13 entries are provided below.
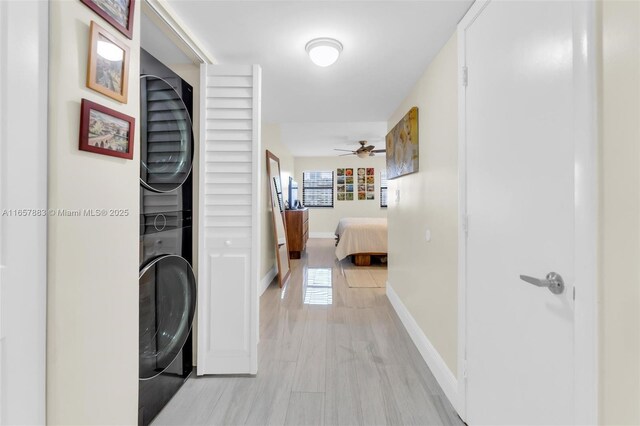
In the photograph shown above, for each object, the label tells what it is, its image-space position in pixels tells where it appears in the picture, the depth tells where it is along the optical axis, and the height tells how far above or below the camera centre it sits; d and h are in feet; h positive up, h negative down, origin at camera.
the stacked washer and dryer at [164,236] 4.41 -0.38
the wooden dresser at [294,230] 17.71 -0.96
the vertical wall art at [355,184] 26.18 +3.09
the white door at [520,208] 2.72 +0.10
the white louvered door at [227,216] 5.89 -0.02
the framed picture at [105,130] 2.86 +0.97
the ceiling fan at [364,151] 17.72 +4.33
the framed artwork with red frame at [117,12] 3.00 +2.40
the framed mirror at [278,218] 12.34 -0.13
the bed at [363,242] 15.74 -1.55
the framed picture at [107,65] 2.92 +1.73
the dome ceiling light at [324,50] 5.32 +3.31
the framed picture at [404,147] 7.25 +2.15
